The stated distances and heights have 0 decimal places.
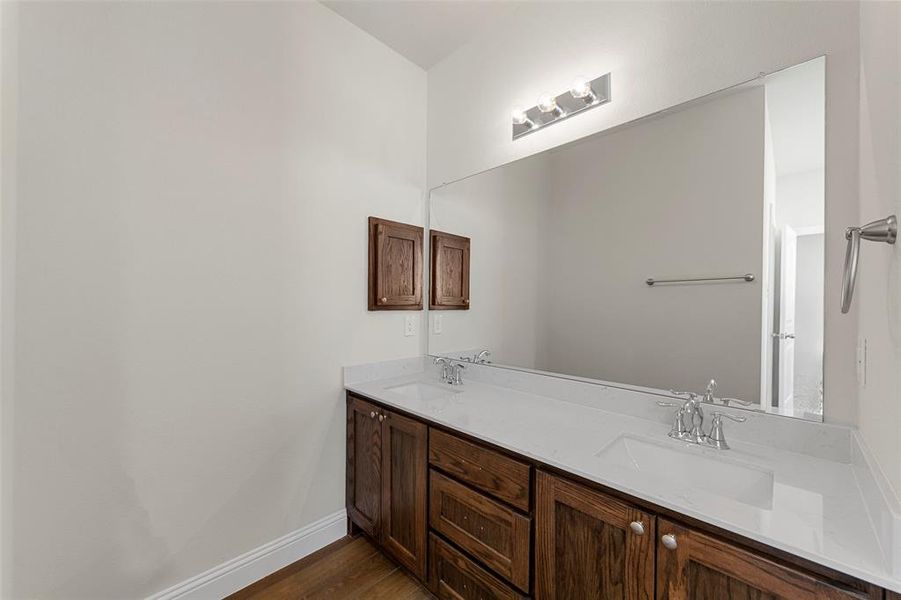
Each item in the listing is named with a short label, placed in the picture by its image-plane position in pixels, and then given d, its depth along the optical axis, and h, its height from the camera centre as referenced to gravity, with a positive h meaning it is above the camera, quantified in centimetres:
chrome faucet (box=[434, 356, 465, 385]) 202 -41
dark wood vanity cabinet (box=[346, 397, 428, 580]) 149 -82
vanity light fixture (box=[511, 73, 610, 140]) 154 +88
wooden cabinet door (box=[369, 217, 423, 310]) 203 +19
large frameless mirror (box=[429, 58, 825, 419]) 112 +20
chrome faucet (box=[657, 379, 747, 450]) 114 -40
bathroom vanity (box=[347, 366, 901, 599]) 73 -53
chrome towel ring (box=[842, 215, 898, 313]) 69 +13
